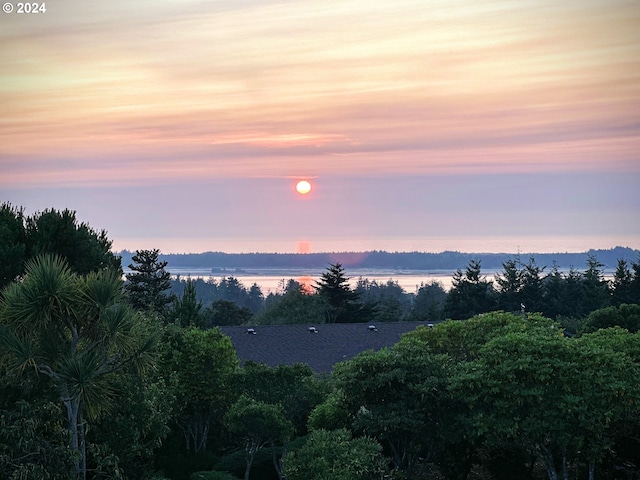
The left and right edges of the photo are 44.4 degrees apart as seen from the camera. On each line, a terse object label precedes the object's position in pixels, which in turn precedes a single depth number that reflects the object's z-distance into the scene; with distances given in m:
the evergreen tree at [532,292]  72.19
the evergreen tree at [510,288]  71.94
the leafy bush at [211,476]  25.88
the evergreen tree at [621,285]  69.12
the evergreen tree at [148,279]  54.28
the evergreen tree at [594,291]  70.44
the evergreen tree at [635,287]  68.06
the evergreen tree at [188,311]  40.27
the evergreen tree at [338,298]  71.62
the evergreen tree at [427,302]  75.72
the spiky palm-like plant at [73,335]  18.97
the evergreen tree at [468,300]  69.31
